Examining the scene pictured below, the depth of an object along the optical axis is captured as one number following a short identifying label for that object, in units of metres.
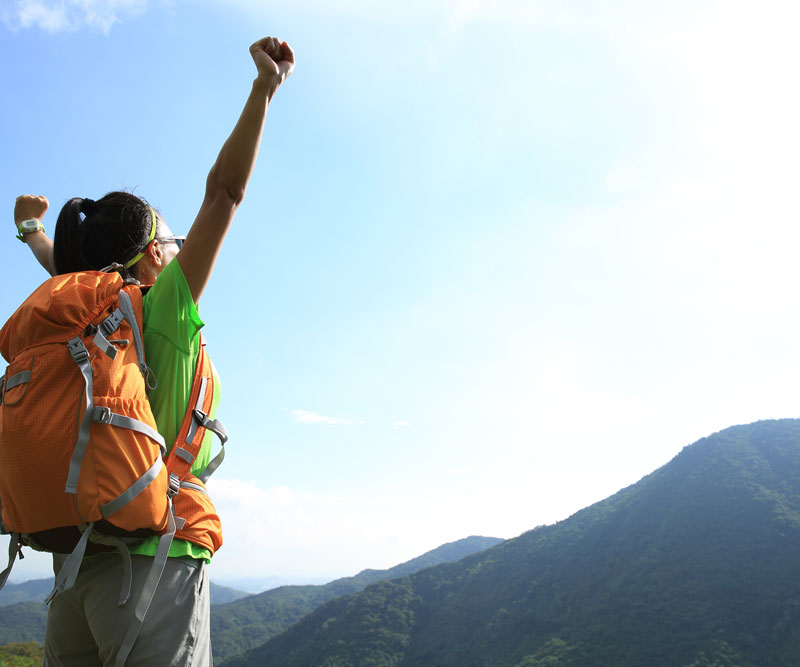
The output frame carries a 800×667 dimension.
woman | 1.36
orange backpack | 1.26
